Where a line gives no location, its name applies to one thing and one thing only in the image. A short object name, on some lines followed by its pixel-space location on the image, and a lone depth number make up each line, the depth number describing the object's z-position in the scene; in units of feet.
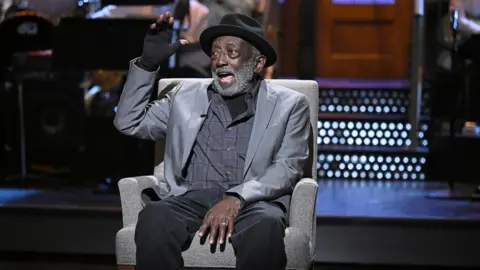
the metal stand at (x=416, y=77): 42.19
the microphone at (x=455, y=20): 35.68
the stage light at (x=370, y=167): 42.16
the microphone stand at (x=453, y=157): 35.37
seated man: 22.47
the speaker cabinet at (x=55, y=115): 40.19
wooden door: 52.24
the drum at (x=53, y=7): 42.98
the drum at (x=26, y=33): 40.40
